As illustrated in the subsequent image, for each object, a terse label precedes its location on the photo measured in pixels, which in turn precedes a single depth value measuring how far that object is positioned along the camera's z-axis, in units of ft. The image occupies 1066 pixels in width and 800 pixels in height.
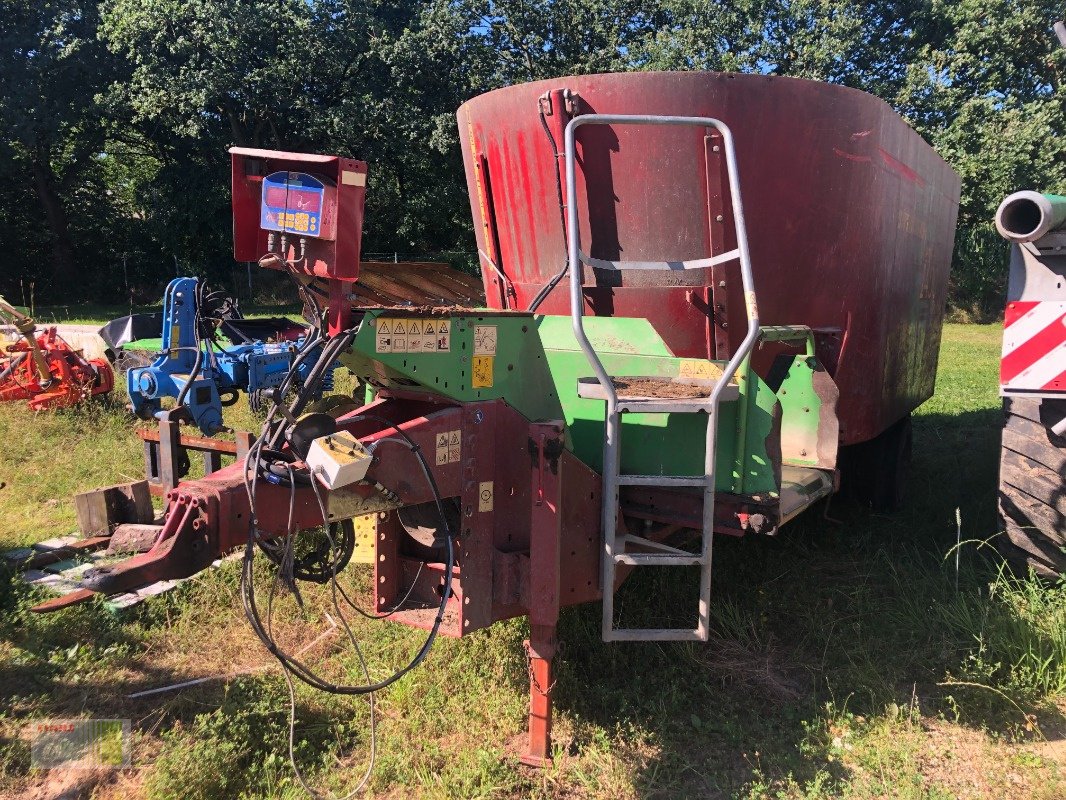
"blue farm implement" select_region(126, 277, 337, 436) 22.85
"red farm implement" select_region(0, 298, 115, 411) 27.22
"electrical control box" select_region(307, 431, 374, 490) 7.76
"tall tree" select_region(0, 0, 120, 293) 66.44
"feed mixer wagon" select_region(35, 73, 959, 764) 8.39
